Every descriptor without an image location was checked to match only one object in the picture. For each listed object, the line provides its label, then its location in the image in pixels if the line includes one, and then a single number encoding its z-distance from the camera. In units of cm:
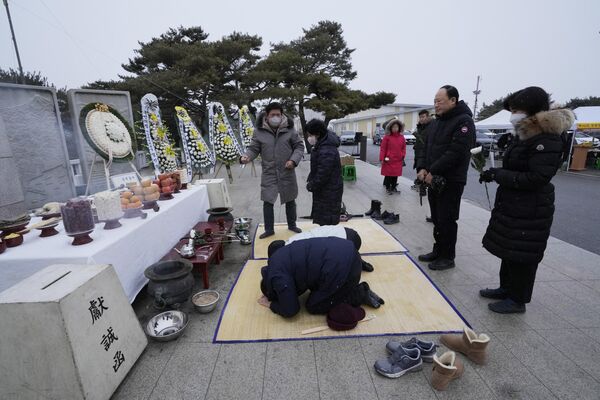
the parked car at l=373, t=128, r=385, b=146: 2498
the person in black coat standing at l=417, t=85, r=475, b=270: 294
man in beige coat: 400
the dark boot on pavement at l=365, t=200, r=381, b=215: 546
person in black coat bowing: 227
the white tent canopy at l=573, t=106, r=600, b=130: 1103
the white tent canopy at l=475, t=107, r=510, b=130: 1379
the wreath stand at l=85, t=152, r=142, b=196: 358
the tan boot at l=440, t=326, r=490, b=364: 198
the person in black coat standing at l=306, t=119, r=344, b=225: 354
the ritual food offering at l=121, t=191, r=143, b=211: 291
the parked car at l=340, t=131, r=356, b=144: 2415
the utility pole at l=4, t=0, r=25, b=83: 1014
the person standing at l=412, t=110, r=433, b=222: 568
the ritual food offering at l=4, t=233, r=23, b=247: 216
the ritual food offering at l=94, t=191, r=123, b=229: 254
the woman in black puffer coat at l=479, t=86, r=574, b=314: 215
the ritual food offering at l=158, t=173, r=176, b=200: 372
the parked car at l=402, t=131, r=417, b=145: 2319
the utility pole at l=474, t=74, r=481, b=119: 3192
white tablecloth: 205
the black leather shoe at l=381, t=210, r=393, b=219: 521
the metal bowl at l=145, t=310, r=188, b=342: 225
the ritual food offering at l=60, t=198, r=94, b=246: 221
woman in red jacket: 677
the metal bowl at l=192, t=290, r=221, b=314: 260
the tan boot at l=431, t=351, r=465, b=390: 178
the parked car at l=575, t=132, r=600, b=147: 1317
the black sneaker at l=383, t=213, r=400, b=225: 504
